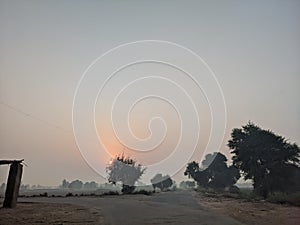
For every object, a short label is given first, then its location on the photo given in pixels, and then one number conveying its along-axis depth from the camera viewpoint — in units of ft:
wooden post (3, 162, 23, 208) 41.42
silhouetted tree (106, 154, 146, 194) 115.93
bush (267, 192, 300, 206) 52.81
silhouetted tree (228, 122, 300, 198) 71.85
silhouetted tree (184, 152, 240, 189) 131.86
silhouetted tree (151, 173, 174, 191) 158.61
